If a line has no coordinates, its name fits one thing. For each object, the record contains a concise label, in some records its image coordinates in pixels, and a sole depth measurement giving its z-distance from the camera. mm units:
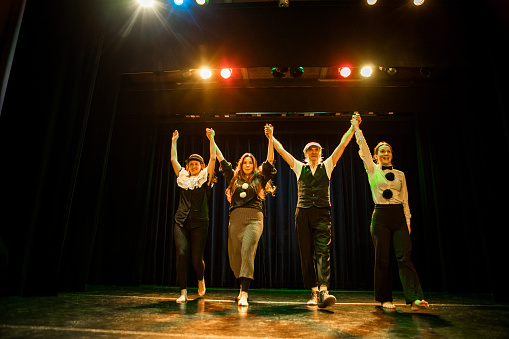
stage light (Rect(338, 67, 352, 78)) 5680
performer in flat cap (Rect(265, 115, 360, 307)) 3320
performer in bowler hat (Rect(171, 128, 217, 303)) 3533
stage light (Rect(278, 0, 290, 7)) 4668
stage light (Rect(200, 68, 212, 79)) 5859
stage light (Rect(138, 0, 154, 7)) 4781
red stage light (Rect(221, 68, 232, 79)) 5801
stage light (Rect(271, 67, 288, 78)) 5625
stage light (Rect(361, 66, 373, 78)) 5629
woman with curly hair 3252
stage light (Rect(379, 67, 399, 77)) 5684
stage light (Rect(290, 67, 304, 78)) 5637
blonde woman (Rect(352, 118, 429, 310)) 3145
